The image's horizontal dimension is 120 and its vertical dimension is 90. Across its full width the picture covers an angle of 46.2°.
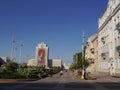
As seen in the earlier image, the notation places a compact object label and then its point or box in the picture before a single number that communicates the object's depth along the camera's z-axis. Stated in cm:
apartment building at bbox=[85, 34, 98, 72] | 4787
